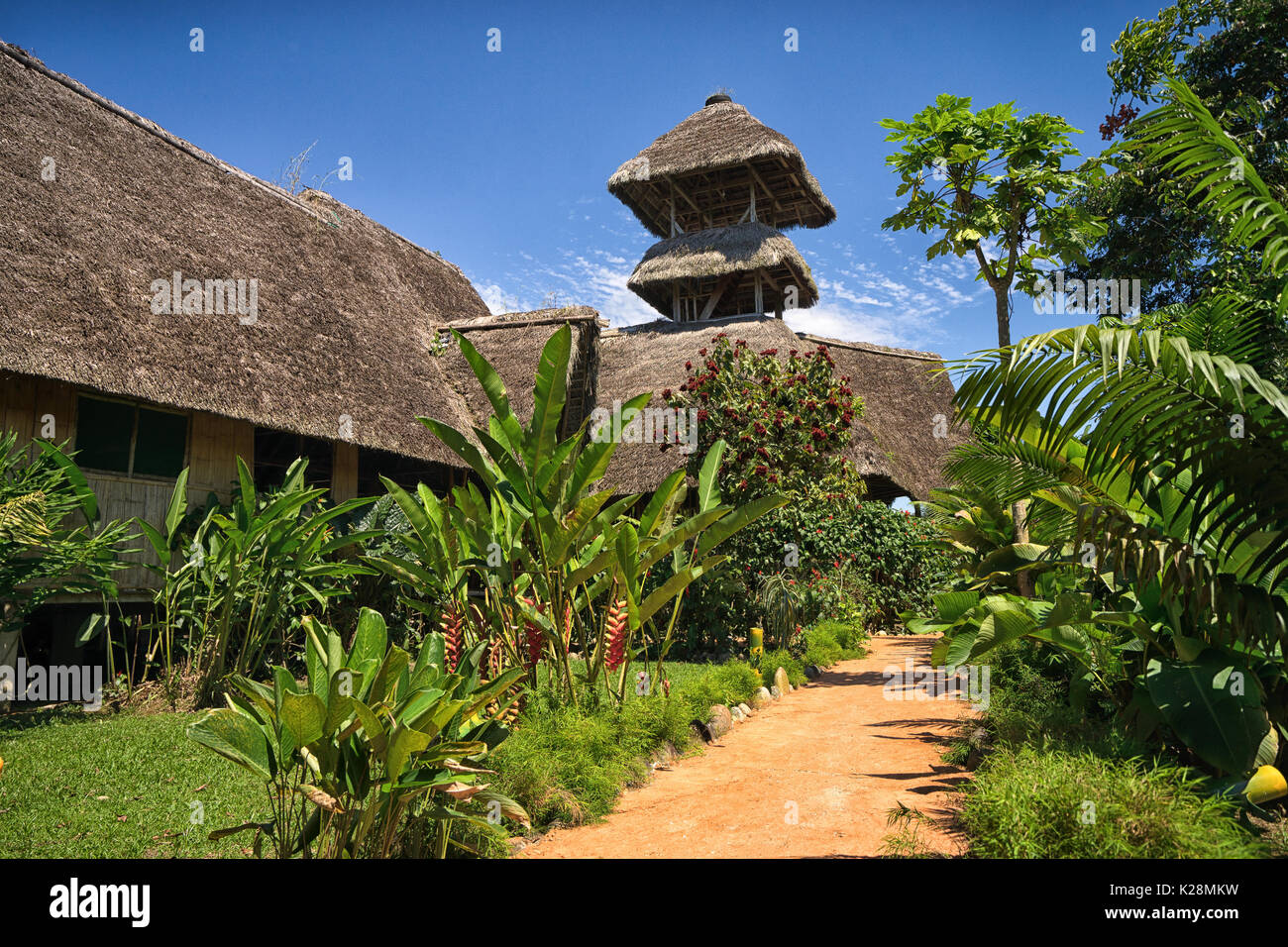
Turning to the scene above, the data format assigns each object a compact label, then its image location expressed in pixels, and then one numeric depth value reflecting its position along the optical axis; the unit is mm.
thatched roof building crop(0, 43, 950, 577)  7113
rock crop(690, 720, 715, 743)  5676
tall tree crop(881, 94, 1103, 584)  7113
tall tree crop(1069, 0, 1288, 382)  10922
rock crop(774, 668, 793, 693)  7395
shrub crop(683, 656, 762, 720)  6012
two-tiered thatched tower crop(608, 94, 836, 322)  16375
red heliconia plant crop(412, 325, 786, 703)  4477
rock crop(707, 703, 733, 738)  5789
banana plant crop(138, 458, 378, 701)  6312
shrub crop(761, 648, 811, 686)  7734
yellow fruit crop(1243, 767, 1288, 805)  2953
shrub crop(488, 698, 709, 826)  3920
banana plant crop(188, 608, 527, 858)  2387
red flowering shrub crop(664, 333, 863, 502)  8953
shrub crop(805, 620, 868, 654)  9570
